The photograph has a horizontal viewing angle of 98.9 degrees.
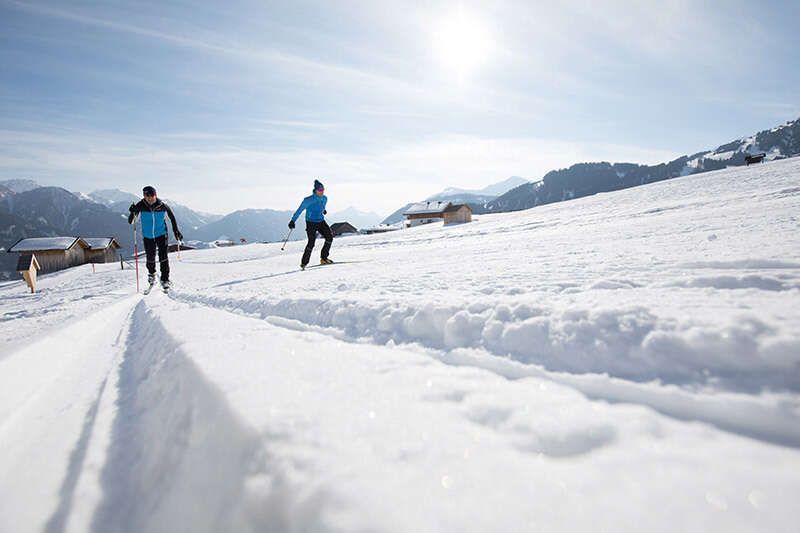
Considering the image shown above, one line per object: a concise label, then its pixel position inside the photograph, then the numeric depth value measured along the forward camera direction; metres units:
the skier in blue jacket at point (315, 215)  10.38
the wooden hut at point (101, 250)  46.31
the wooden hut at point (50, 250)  39.09
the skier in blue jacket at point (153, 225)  8.58
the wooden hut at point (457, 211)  60.12
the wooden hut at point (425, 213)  65.44
